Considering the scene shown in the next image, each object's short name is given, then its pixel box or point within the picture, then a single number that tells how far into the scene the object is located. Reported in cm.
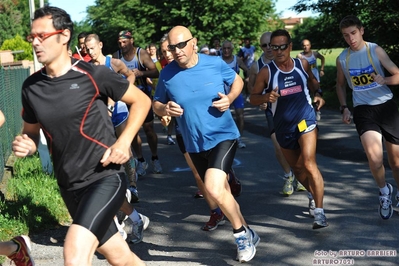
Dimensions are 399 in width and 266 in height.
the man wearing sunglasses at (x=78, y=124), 456
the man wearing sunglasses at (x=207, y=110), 630
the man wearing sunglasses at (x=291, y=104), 730
